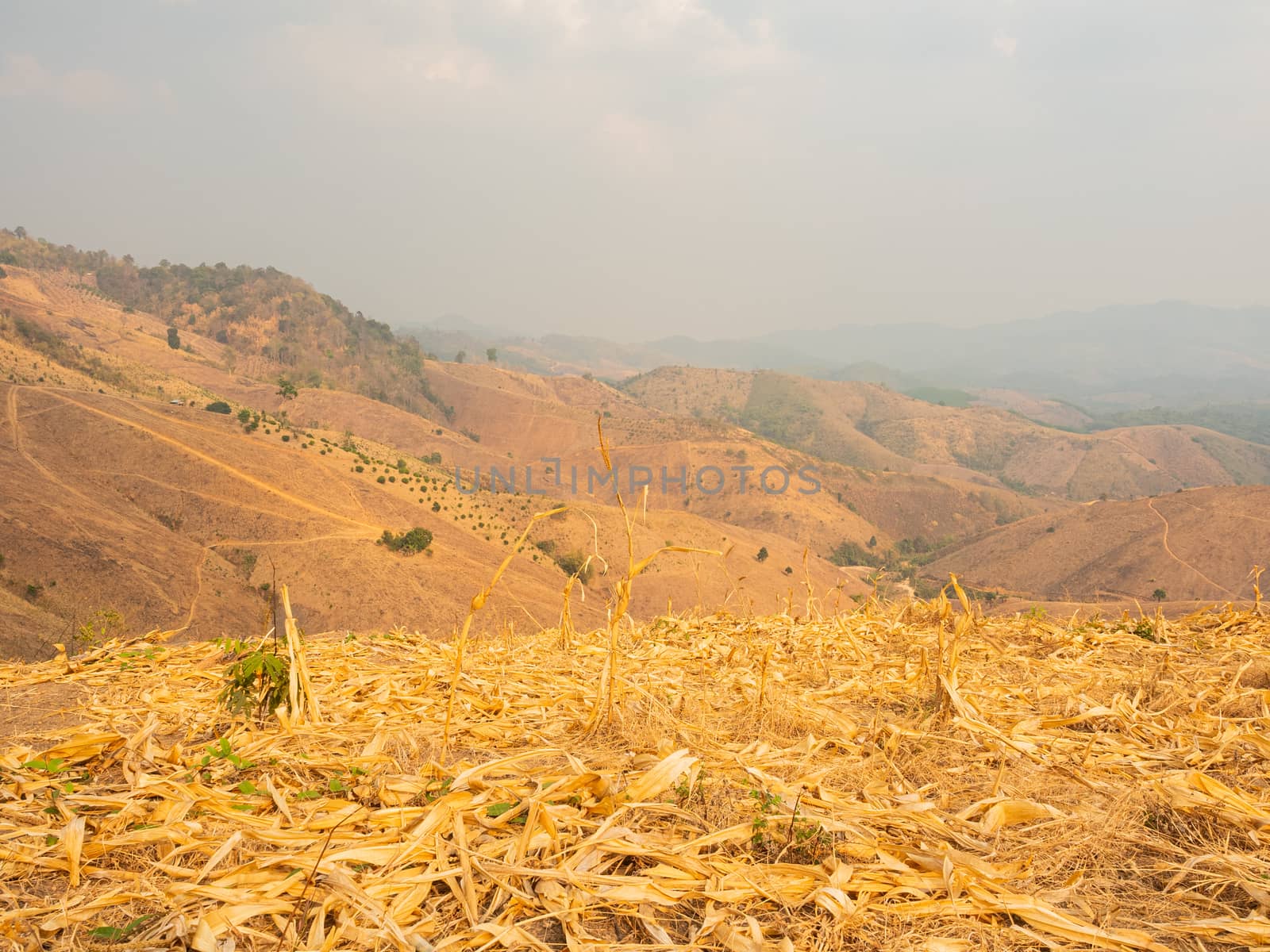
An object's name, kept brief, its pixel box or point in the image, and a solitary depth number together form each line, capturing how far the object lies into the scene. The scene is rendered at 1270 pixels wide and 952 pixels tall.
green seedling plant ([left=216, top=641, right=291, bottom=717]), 3.03
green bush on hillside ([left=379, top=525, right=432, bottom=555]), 30.44
